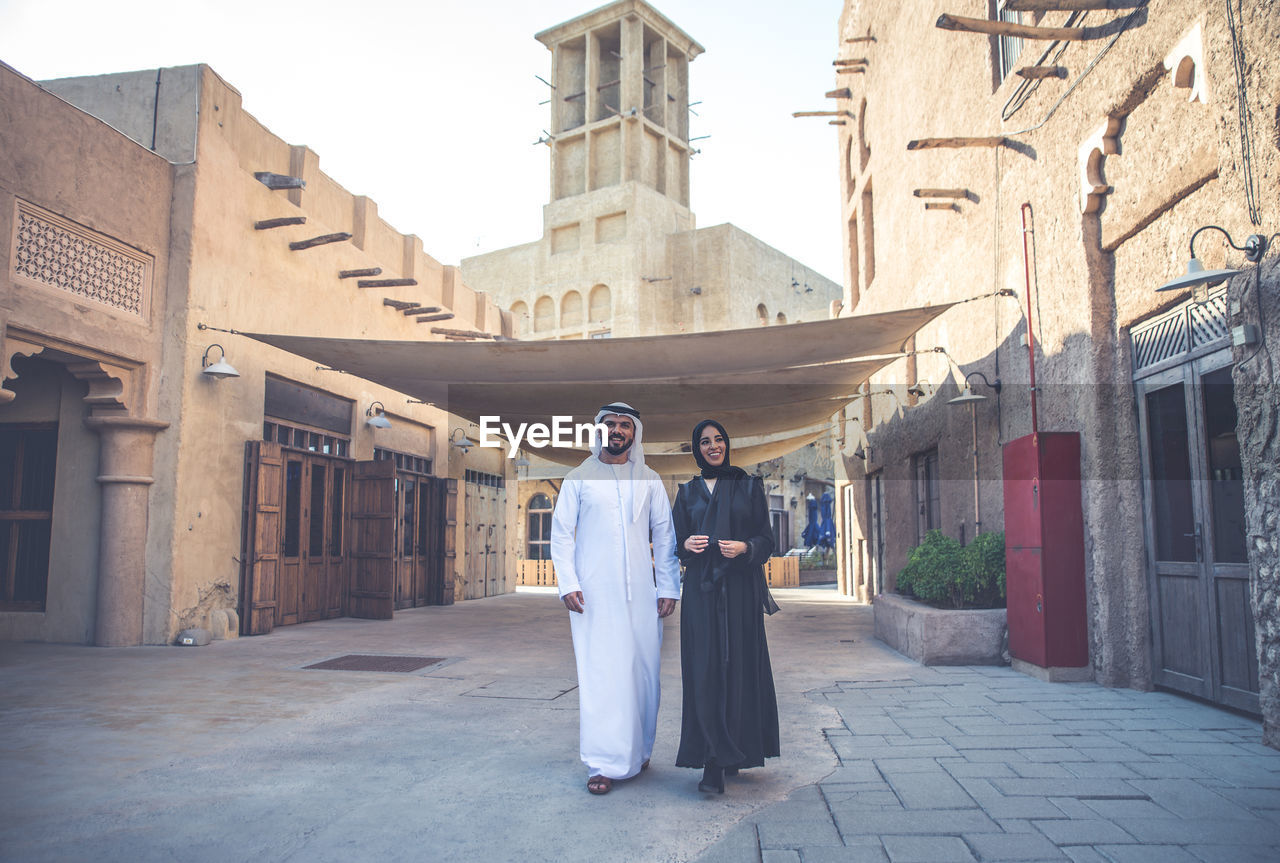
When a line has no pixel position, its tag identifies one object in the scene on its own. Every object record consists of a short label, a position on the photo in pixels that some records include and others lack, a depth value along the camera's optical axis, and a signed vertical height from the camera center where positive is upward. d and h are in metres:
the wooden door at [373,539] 10.16 -0.11
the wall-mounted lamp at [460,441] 13.00 +1.28
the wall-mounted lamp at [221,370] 7.52 +1.34
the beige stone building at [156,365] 6.74 +1.39
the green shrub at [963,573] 6.42 -0.32
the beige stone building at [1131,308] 3.72 +1.29
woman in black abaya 3.26 -0.38
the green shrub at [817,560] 20.34 -0.72
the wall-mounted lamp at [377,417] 10.66 +1.34
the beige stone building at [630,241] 24.66 +8.24
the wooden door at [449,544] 12.59 -0.21
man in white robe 3.36 -0.22
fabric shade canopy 7.03 +1.41
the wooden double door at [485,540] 14.05 -0.18
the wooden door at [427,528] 12.54 +0.01
